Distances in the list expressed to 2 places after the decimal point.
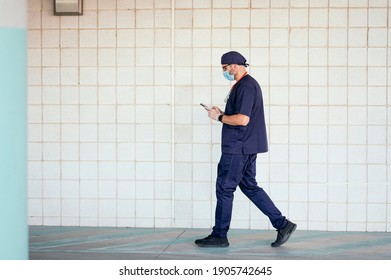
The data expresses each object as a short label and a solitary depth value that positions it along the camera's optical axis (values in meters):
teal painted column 6.61
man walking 10.52
